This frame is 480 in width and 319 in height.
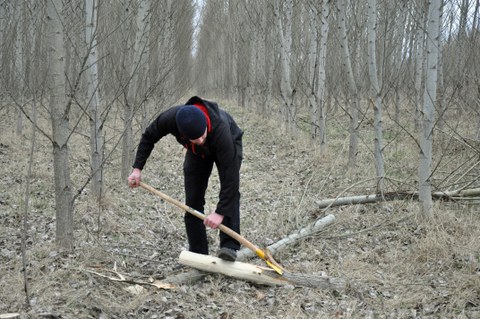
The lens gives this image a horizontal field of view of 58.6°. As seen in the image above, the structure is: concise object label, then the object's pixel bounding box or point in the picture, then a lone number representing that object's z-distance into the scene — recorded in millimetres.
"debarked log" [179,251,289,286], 3820
